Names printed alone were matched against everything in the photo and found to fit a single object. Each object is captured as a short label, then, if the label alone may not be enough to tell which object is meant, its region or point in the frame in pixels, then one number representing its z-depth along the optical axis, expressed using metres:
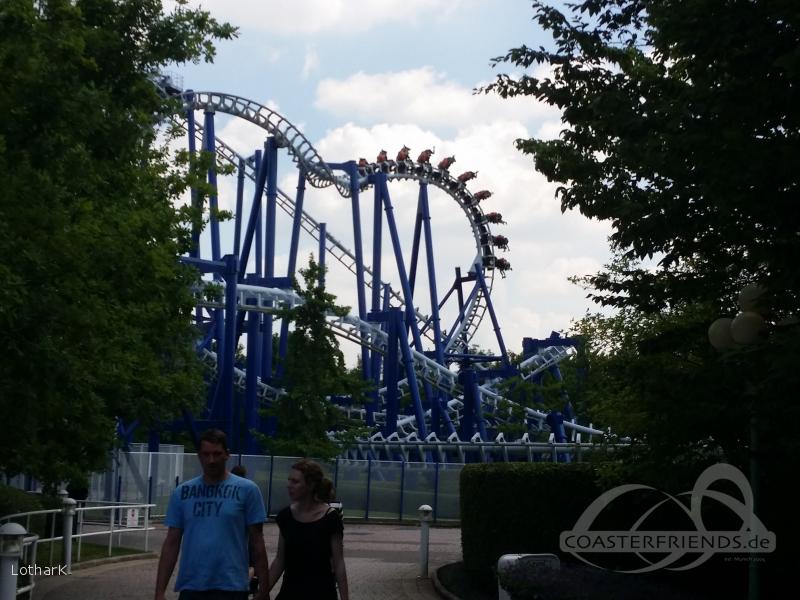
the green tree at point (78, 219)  11.42
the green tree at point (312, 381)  40.91
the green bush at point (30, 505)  16.12
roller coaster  43.94
